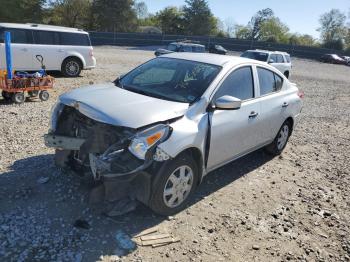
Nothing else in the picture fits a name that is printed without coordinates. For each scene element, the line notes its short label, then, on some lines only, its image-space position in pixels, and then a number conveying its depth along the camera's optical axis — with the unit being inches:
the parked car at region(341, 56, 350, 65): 1814.7
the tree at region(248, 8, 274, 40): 3405.5
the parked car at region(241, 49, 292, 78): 707.4
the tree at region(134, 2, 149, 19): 3435.0
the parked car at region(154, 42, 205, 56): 958.7
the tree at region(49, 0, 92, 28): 2171.5
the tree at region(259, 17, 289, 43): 3737.2
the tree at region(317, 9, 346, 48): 3540.8
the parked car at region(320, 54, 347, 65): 1796.3
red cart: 342.0
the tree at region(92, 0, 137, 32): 2197.3
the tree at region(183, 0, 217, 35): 2546.8
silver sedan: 147.9
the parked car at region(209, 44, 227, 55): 1452.1
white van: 475.8
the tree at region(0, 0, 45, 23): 1903.3
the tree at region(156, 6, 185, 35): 2615.7
